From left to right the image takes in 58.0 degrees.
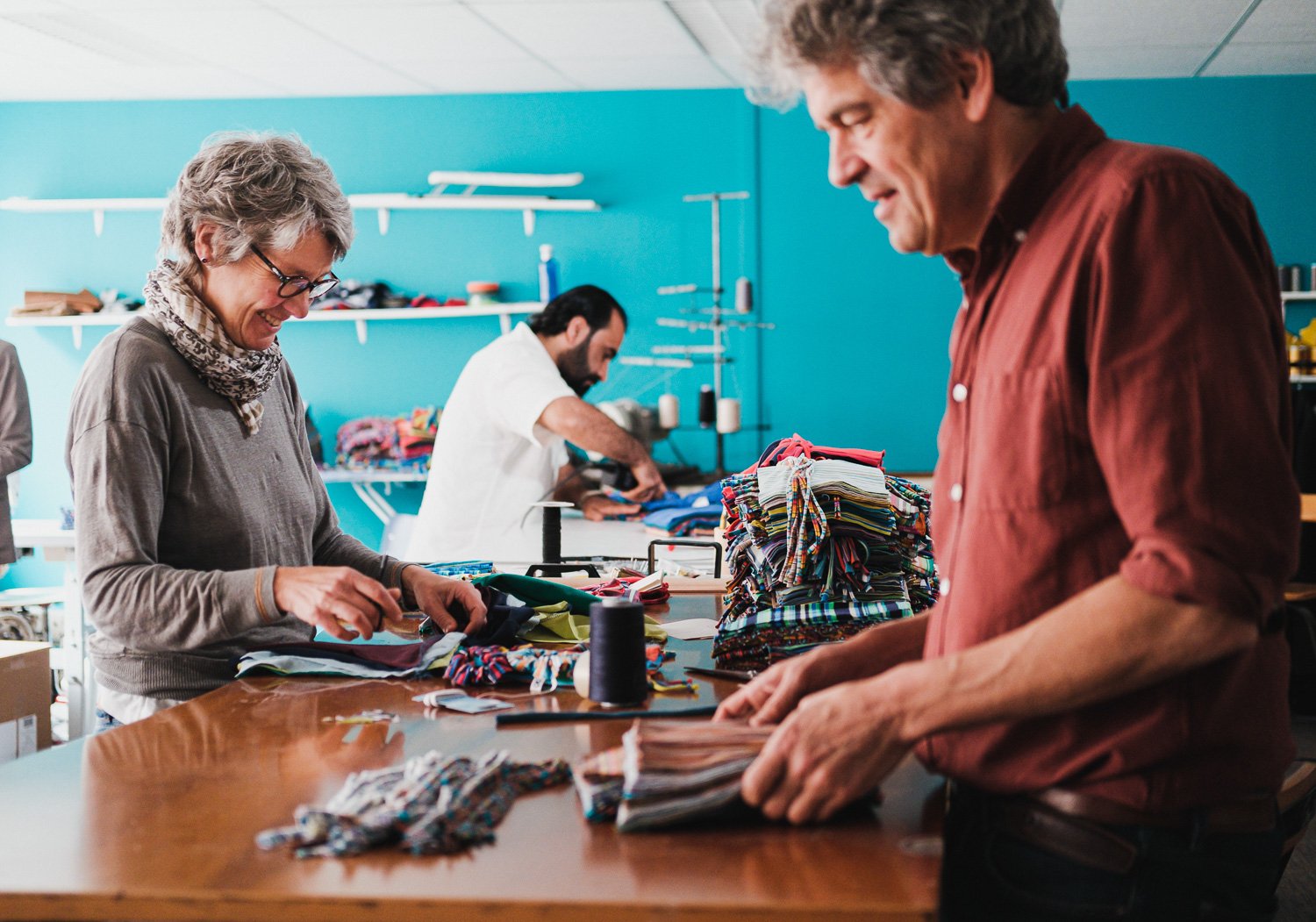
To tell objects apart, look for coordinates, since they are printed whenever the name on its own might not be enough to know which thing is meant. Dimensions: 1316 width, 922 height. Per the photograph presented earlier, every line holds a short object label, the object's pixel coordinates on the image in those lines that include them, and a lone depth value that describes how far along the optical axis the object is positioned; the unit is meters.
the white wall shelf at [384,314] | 6.17
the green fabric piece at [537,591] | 2.11
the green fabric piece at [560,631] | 1.98
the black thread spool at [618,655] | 1.58
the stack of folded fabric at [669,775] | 1.10
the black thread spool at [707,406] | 5.93
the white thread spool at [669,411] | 5.87
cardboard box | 3.18
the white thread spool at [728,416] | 5.82
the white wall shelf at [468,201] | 6.16
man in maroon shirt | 0.96
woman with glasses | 1.70
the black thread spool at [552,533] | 3.39
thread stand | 5.92
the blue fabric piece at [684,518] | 4.12
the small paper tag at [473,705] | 1.59
